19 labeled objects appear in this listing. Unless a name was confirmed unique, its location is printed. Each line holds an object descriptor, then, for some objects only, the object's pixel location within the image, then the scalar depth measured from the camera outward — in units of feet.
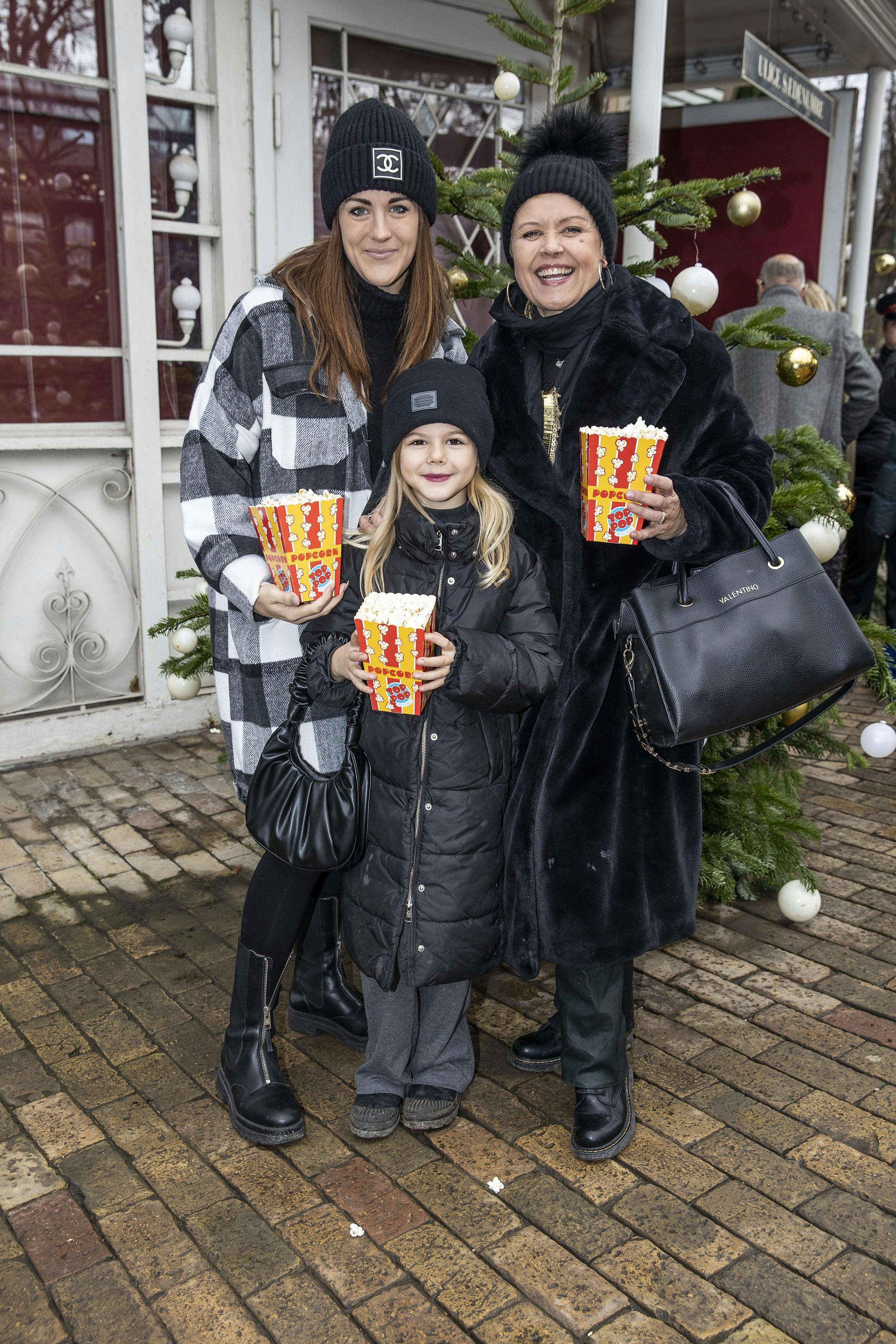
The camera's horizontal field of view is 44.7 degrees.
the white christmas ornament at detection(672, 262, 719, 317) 11.91
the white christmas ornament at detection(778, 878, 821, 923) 12.14
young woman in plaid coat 8.16
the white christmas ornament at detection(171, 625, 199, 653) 12.64
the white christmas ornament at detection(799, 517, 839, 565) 11.68
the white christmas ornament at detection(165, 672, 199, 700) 13.06
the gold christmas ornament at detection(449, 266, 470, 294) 12.03
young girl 7.84
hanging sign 16.08
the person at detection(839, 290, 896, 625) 23.08
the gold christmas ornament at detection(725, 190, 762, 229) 14.56
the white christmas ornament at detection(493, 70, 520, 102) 13.21
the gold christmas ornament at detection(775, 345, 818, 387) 12.31
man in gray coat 19.48
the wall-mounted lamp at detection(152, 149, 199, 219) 16.97
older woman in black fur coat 7.86
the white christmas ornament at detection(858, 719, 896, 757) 12.80
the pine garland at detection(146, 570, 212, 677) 12.76
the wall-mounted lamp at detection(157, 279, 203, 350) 17.38
